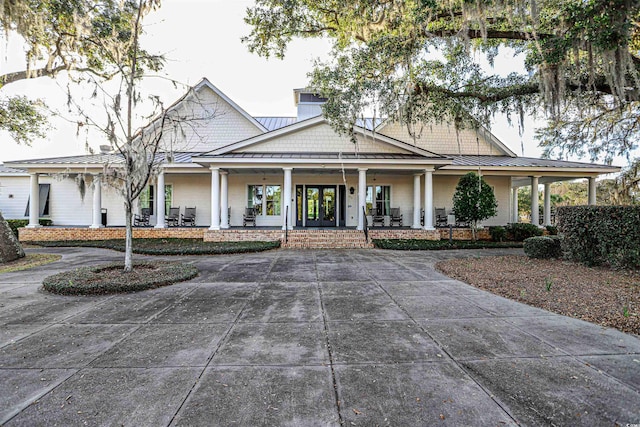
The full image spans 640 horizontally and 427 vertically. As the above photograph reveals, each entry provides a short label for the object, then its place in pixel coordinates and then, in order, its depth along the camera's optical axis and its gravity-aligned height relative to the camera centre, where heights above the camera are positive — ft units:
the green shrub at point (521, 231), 43.62 -2.00
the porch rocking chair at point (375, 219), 48.28 -0.38
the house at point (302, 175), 42.11 +6.75
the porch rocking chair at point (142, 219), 46.60 -0.52
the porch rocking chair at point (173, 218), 46.46 -0.35
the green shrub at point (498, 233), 43.78 -2.33
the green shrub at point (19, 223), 47.73 -1.26
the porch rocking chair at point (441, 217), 48.37 -0.02
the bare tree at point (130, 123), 21.03 +6.63
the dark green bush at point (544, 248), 27.58 -2.81
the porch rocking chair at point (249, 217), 48.02 -0.15
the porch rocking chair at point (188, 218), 47.67 -0.35
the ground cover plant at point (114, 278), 17.52 -4.08
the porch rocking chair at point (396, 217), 48.01 -0.13
